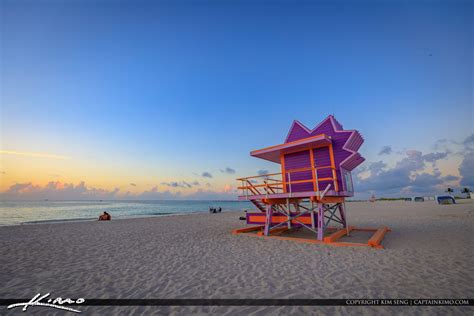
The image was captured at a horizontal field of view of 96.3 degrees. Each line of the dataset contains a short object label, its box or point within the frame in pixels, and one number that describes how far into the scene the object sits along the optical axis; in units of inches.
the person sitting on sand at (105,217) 1107.3
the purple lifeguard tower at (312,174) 435.5
